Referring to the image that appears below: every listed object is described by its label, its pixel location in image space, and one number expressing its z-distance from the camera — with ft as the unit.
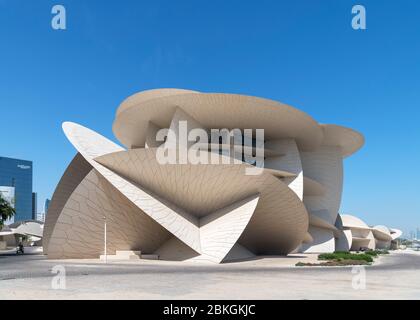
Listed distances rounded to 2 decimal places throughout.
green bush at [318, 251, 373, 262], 82.40
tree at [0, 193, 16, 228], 126.30
